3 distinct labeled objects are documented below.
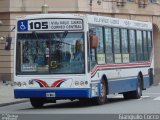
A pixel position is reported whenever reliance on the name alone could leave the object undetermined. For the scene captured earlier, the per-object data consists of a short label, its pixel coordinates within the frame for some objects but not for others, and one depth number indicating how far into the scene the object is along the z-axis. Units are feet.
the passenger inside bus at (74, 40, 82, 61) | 69.72
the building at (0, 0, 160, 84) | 154.71
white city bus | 69.31
